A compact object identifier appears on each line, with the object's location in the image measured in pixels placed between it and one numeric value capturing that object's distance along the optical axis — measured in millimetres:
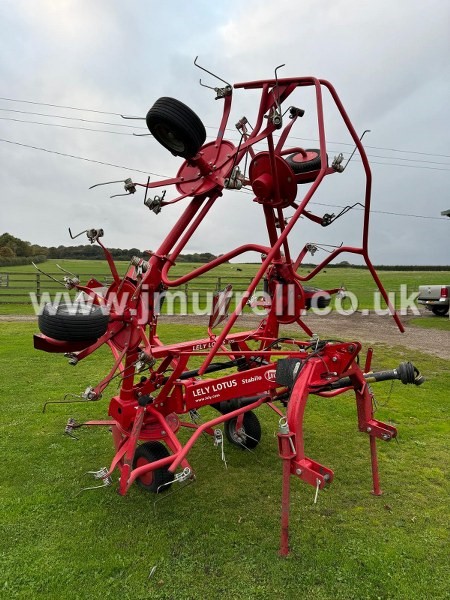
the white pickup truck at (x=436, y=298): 18000
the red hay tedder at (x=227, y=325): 3723
